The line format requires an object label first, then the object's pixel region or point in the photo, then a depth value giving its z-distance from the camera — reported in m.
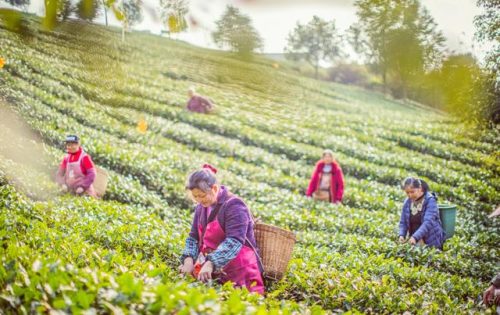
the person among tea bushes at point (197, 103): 17.34
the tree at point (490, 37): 6.66
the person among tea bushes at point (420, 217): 6.38
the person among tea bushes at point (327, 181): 9.74
